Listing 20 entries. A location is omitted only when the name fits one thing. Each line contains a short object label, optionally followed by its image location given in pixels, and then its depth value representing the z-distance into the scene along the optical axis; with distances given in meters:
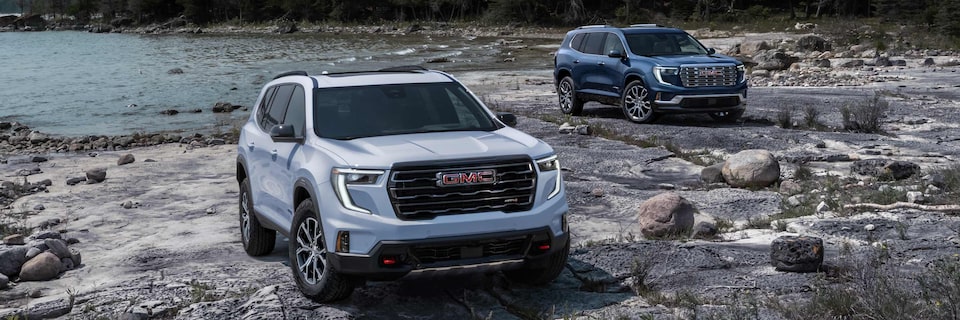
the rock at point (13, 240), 9.85
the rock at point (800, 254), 7.73
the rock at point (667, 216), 9.90
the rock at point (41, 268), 8.75
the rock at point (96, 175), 15.19
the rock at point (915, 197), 10.43
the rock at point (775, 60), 35.19
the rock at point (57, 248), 9.25
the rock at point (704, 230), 9.66
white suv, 6.71
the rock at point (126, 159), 17.36
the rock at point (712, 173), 12.90
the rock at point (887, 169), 12.27
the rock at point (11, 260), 8.77
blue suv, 18.27
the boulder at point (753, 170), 12.41
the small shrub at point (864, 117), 17.23
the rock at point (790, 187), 11.72
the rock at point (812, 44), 43.88
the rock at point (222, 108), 29.80
